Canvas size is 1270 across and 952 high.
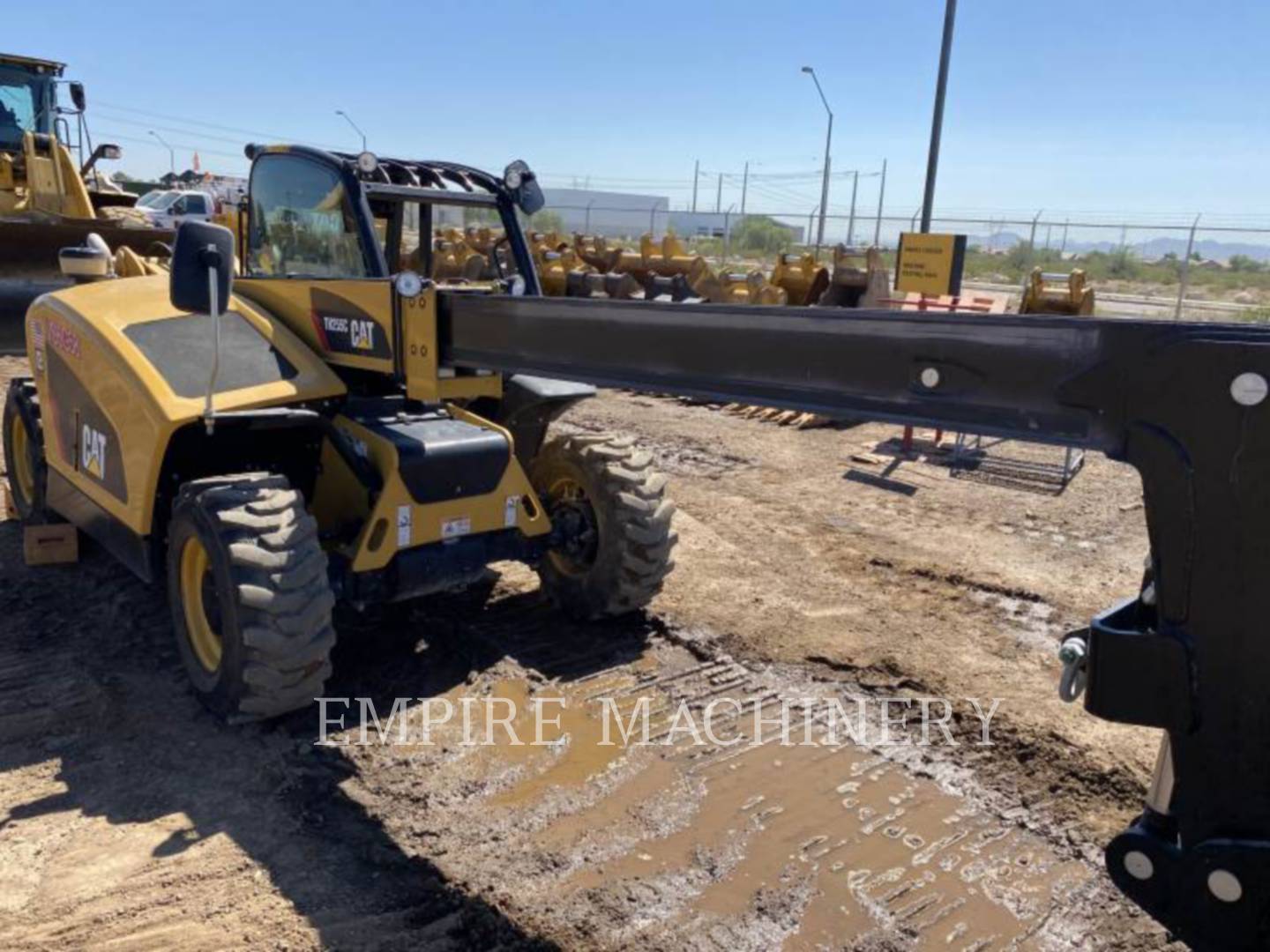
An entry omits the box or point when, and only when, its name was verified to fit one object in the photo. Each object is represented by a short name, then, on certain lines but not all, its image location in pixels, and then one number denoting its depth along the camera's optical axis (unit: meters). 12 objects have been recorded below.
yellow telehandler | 1.77
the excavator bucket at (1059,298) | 13.35
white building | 29.98
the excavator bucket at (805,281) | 14.70
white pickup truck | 25.40
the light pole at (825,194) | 24.29
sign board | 11.27
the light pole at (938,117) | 12.89
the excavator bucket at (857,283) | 13.71
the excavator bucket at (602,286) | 16.19
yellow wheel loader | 10.48
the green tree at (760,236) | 36.19
